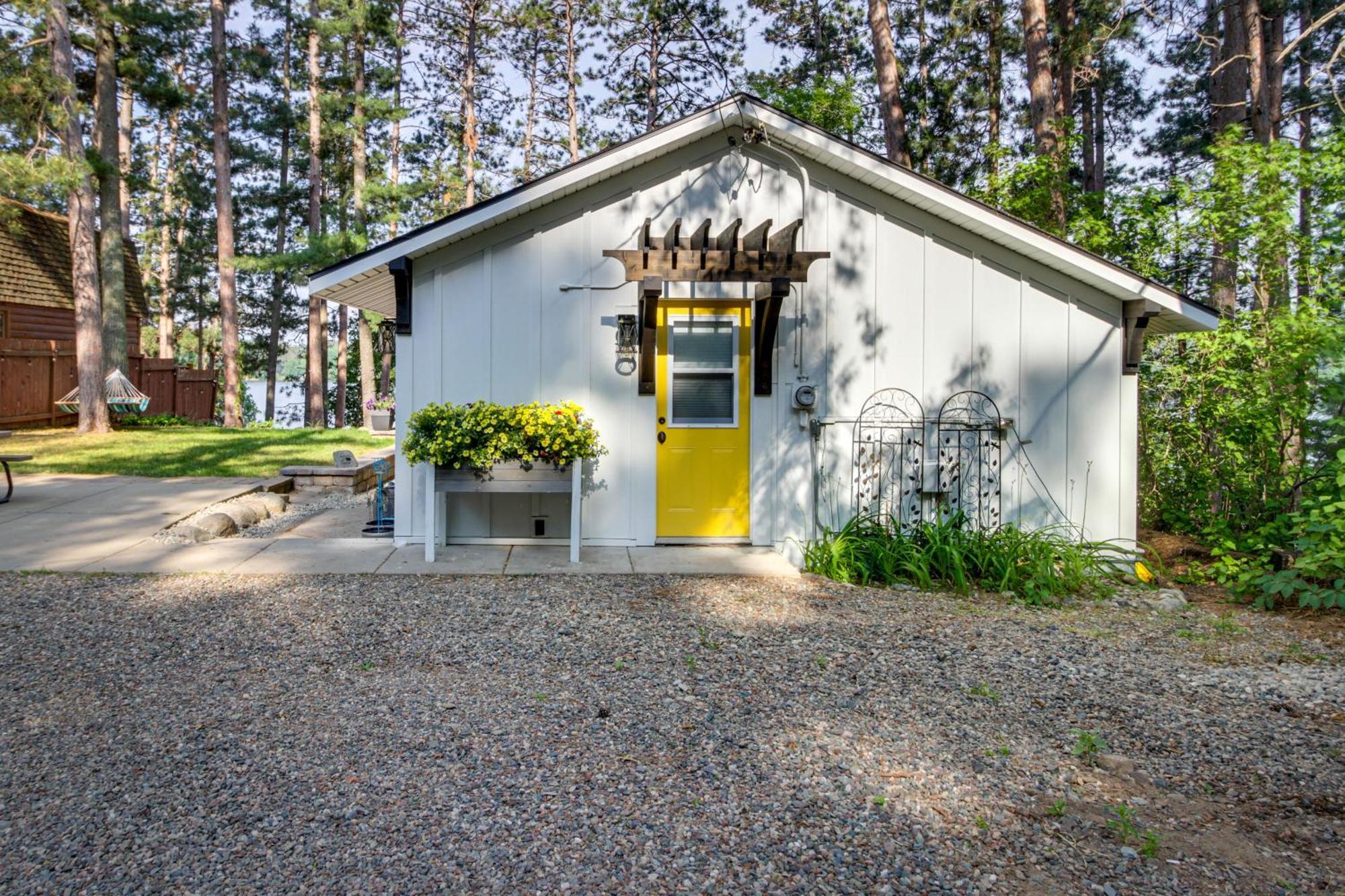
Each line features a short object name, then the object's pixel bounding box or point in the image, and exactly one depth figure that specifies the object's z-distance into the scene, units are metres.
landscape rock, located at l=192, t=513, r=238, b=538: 7.00
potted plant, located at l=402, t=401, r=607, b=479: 5.93
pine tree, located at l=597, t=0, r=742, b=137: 18.77
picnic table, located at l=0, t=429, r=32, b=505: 7.63
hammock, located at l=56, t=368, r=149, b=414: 14.27
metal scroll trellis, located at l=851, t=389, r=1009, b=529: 6.81
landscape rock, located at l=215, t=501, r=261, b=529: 7.66
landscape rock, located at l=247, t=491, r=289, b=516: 8.49
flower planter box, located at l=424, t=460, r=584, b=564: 6.07
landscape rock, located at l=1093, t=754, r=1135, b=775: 2.98
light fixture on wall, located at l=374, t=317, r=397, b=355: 9.06
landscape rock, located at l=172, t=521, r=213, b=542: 6.81
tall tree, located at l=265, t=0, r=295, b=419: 23.11
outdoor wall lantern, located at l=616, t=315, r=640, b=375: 6.62
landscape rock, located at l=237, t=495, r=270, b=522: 8.11
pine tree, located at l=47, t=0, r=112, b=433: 12.90
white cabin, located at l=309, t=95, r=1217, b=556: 6.66
